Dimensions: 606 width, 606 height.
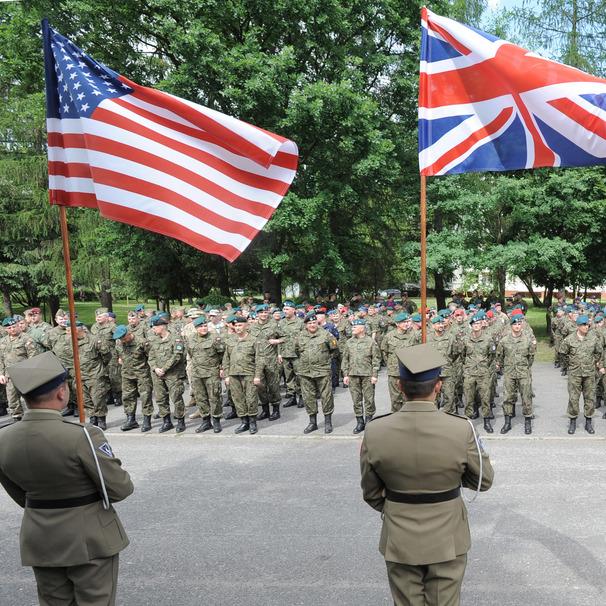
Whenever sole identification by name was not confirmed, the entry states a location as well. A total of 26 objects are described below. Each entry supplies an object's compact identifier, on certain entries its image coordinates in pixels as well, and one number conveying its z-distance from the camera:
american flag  4.91
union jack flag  5.27
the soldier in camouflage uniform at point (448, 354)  10.54
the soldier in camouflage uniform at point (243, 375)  10.23
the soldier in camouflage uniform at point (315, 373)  10.20
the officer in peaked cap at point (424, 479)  3.37
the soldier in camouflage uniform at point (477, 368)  10.14
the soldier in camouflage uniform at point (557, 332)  15.78
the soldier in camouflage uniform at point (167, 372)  10.30
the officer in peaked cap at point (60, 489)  3.42
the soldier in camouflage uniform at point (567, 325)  13.50
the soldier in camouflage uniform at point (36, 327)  12.92
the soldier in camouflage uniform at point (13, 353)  11.48
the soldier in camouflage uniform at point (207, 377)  10.29
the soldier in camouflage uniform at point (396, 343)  10.31
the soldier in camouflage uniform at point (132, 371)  10.62
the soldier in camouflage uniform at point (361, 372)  10.17
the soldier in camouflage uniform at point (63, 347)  11.77
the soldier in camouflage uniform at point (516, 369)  9.77
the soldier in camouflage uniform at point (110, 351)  11.30
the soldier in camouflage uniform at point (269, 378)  11.22
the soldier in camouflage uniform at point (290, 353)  12.69
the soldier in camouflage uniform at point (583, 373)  9.58
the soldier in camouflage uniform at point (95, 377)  10.66
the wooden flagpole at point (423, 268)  4.28
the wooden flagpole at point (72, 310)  4.16
